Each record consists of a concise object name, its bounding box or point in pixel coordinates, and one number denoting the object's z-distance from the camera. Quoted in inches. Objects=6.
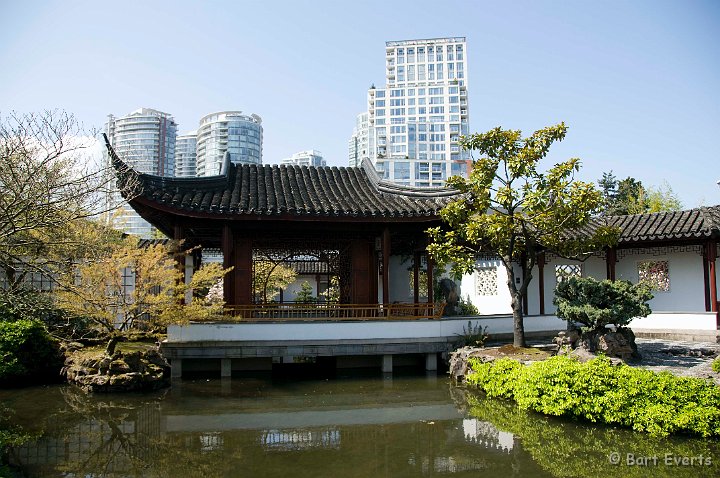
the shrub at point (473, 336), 492.1
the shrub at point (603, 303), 410.0
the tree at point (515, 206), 430.0
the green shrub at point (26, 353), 410.3
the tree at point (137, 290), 393.1
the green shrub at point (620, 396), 277.9
